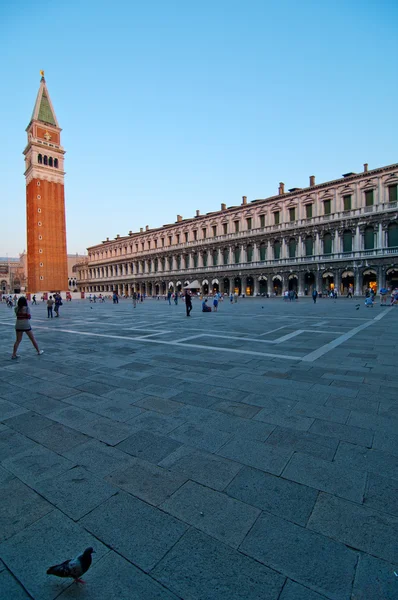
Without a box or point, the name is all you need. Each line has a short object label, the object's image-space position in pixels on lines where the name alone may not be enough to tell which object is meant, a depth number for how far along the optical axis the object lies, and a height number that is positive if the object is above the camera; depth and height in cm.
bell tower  6256 +1846
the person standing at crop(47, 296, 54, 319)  1830 -61
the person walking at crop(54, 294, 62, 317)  1993 -26
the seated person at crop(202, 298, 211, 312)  1989 -105
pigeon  158 -135
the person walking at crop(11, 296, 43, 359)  712 -54
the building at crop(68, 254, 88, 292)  9047 +848
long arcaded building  3544 +652
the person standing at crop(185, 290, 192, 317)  1720 -60
